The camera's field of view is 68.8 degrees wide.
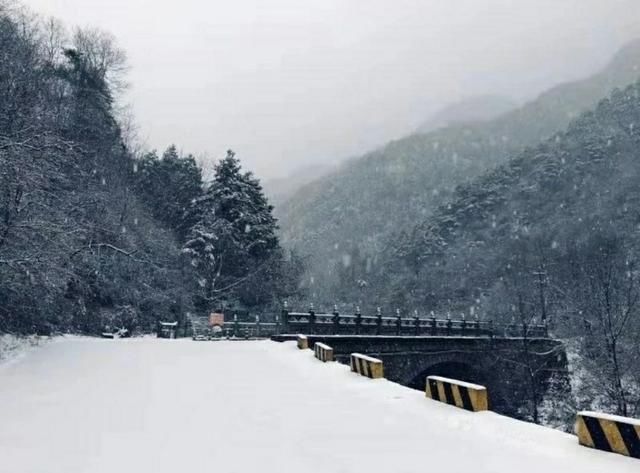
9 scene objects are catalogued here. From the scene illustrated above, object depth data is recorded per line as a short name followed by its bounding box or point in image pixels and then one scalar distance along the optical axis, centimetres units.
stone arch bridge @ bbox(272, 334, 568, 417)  2434
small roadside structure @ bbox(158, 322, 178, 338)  3008
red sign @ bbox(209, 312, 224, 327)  2953
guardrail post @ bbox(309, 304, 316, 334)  2545
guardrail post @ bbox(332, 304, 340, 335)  2562
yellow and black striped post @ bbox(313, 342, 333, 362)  1506
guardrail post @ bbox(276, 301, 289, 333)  2516
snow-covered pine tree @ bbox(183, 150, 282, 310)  4338
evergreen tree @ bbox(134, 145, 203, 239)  4925
